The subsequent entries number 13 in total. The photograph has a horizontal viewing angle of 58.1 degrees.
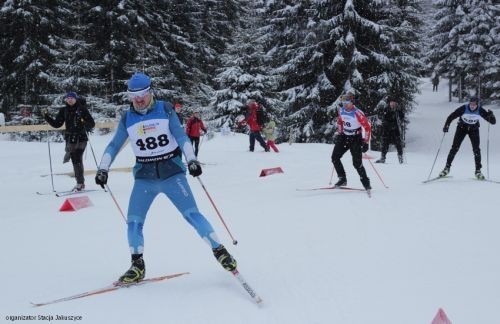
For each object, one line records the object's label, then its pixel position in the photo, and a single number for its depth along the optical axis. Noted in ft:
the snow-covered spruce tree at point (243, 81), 79.15
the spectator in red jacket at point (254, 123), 57.47
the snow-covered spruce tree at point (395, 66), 75.46
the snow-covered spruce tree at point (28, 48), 71.87
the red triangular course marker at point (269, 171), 40.68
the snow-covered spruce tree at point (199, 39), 94.38
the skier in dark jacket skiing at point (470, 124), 33.12
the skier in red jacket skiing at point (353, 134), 29.19
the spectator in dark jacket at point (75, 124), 31.24
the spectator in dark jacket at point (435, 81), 154.30
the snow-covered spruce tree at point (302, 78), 76.89
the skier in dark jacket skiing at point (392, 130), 48.67
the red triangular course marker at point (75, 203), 27.40
